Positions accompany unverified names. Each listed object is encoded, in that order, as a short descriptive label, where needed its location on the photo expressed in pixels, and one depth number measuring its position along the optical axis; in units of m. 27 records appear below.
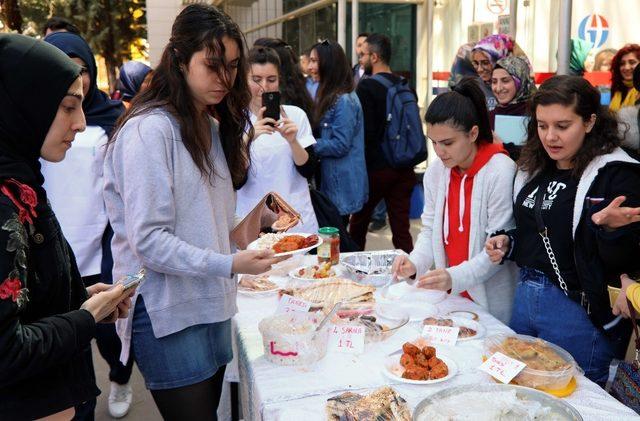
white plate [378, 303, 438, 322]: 1.98
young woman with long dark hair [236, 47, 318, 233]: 2.95
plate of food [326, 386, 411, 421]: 1.35
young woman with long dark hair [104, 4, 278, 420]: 1.51
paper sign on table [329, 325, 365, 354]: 1.76
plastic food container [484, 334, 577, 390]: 1.47
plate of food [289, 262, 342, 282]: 2.38
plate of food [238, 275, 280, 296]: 2.30
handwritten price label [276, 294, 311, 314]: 1.89
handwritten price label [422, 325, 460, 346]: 1.80
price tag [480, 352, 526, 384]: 1.50
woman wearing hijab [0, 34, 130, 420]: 1.09
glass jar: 2.53
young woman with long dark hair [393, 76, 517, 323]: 2.19
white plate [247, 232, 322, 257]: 1.98
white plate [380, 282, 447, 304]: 2.19
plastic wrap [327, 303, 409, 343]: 1.82
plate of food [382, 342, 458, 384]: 1.55
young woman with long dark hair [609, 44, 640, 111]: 3.79
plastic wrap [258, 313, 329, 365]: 1.67
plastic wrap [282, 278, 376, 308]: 2.07
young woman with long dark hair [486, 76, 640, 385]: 1.80
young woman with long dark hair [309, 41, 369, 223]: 3.77
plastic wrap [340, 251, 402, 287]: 2.36
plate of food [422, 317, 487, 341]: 1.84
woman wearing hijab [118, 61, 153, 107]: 4.14
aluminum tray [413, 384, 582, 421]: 1.29
